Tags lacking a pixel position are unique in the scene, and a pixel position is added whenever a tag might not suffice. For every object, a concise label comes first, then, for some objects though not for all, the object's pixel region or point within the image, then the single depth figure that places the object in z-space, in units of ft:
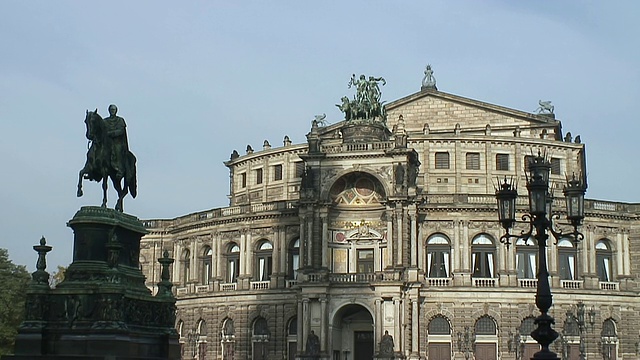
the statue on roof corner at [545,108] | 271.08
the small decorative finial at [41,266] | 82.17
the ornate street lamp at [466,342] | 215.10
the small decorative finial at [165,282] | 90.35
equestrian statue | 87.66
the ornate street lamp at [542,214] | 71.15
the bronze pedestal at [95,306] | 79.05
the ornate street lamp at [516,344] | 214.69
